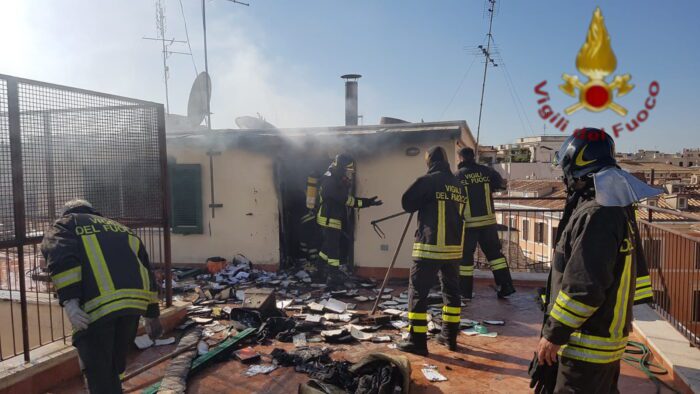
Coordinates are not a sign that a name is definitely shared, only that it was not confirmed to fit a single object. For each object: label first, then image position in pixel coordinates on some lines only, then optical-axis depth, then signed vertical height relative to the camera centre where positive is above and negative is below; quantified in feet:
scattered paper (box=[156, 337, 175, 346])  16.61 -6.37
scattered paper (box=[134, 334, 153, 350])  16.14 -6.22
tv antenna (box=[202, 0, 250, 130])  34.60 +10.38
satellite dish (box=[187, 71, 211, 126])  34.86 +6.46
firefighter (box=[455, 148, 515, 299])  19.97 -1.74
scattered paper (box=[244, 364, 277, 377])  13.91 -6.33
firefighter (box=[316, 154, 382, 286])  23.73 -1.62
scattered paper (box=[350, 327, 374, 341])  16.77 -6.31
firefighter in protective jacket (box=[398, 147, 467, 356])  15.05 -2.51
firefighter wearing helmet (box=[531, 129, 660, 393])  7.13 -1.73
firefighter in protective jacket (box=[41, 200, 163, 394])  9.75 -2.51
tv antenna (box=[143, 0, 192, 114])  50.98 +17.59
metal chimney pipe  34.99 +6.36
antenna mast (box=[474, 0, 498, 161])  37.65 +12.64
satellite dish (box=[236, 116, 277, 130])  34.26 +4.44
